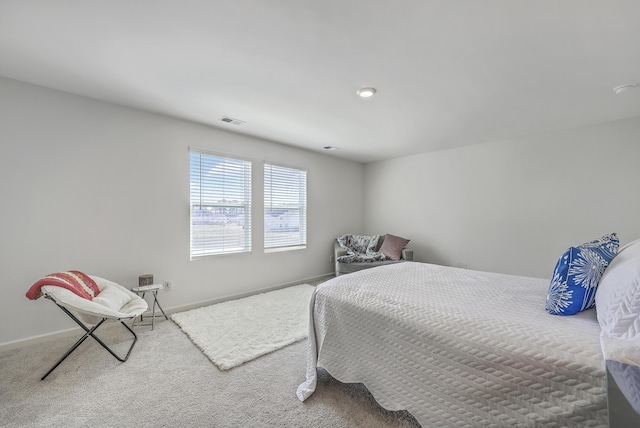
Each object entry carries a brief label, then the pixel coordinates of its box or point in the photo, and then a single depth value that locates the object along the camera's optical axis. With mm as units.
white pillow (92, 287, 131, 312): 2277
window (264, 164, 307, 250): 4387
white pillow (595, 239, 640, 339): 1014
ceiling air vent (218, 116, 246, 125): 3352
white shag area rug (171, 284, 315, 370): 2371
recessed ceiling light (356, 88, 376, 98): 2552
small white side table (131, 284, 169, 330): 2863
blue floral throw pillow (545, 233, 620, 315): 1332
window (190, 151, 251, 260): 3609
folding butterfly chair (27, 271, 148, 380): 1971
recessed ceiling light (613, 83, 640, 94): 2422
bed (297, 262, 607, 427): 1021
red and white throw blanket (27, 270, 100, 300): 1996
